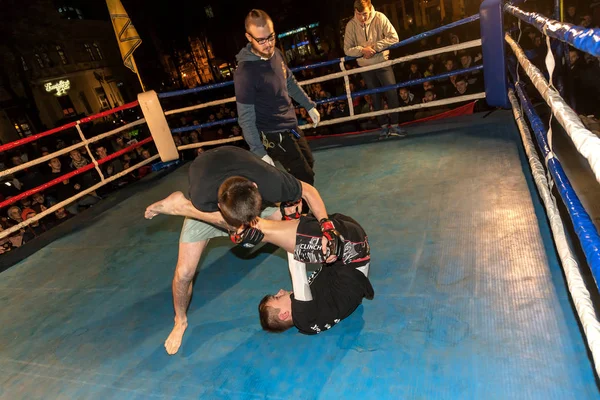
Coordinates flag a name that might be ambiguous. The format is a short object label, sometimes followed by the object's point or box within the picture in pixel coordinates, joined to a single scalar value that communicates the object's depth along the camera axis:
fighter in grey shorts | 1.83
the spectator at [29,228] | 4.93
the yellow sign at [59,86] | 24.64
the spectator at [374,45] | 4.40
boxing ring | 1.55
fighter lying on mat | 1.84
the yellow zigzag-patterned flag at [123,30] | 5.38
